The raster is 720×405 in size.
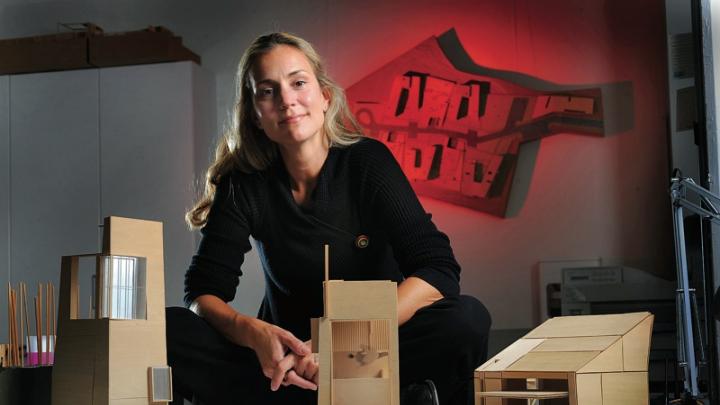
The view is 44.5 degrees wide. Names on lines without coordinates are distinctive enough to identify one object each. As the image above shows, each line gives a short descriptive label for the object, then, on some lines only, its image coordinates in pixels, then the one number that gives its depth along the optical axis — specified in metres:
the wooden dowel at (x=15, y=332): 1.60
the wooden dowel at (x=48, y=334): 1.55
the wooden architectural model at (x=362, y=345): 1.14
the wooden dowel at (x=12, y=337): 1.60
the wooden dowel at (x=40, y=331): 1.52
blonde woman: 1.56
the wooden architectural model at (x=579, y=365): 1.26
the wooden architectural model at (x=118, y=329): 1.20
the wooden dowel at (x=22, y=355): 1.64
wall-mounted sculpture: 3.67
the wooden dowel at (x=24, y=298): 1.56
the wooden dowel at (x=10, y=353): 1.62
